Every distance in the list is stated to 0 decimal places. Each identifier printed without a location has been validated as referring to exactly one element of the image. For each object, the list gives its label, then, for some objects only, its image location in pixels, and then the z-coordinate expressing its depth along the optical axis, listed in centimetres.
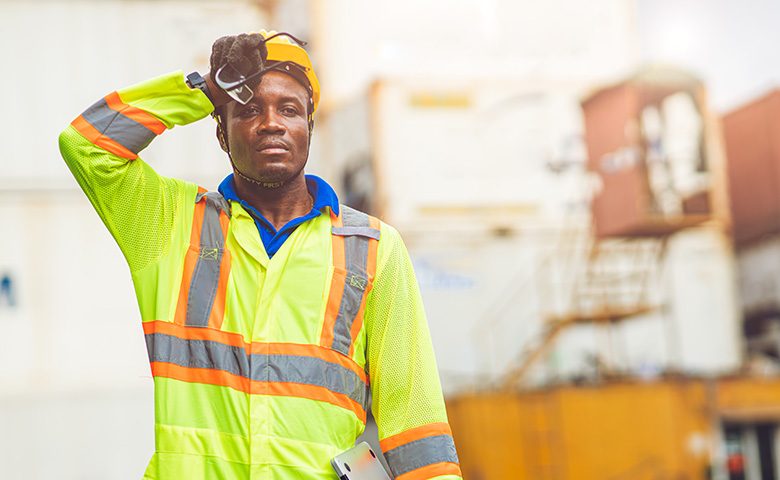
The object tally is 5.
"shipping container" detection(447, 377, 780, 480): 1395
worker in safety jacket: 240
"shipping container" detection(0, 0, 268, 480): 1338
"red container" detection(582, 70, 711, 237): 1680
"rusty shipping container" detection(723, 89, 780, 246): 2016
